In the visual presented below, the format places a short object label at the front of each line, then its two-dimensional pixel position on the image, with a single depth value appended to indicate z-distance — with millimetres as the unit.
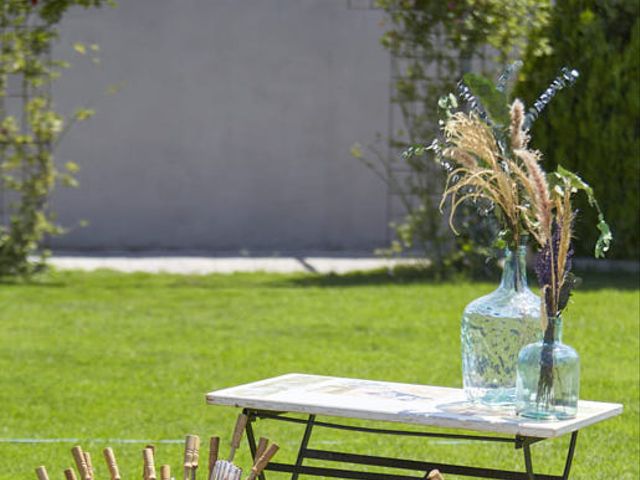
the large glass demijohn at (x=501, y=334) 6021
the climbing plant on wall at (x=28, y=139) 16757
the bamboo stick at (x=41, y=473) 5674
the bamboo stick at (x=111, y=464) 5719
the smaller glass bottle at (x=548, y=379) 5719
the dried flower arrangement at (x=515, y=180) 5707
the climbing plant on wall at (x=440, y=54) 17136
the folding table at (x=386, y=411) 5649
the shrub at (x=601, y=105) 18101
